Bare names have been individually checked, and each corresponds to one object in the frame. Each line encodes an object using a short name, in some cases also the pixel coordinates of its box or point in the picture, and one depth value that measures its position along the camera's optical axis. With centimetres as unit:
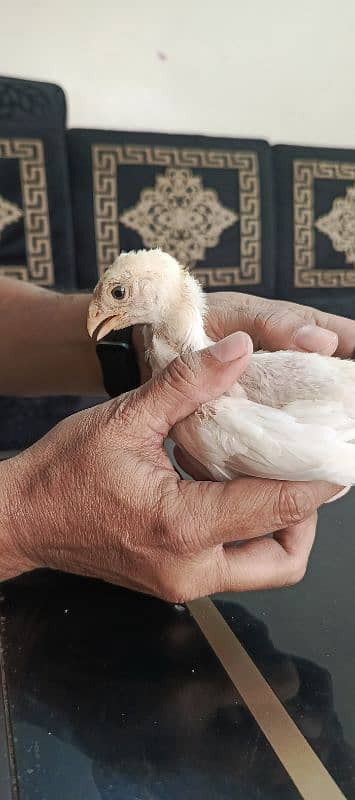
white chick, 53
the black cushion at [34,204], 167
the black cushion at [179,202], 176
